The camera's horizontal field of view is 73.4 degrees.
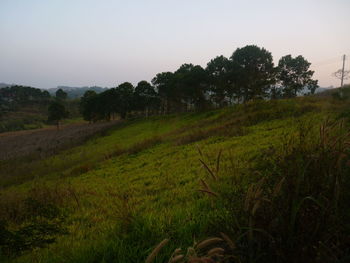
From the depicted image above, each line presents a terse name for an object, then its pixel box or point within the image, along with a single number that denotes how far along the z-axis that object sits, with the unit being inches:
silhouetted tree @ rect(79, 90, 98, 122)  2887.8
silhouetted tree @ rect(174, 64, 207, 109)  1926.7
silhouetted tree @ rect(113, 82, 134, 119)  2694.4
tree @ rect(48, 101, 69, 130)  2650.1
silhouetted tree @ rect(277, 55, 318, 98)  2305.6
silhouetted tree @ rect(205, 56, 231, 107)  1822.1
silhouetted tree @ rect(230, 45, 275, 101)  1787.6
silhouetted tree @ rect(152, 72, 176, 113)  2277.3
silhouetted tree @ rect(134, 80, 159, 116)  2551.7
